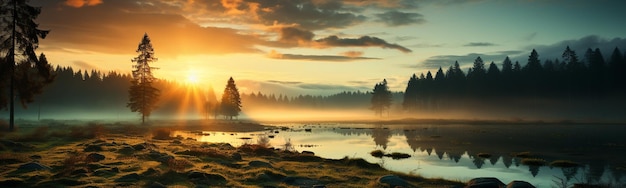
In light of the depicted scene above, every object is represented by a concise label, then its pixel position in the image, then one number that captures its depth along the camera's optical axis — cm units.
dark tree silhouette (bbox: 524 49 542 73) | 10569
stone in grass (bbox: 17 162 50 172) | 1913
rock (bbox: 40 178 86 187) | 1641
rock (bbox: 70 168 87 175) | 1871
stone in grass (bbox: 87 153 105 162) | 2284
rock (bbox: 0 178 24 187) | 1588
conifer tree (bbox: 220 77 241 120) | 12362
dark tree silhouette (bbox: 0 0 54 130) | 4181
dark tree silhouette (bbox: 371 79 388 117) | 14938
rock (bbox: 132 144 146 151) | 2993
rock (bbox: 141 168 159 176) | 1955
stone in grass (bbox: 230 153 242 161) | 2797
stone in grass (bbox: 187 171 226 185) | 1889
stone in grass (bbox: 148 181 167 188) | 1647
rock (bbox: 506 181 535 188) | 1719
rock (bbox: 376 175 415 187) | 1864
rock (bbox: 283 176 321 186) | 1955
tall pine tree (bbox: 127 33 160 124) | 7569
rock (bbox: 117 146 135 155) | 2788
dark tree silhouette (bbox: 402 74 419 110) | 13962
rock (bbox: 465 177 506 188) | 1736
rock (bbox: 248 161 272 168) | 2456
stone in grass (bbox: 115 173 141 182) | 1800
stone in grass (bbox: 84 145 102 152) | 2852
